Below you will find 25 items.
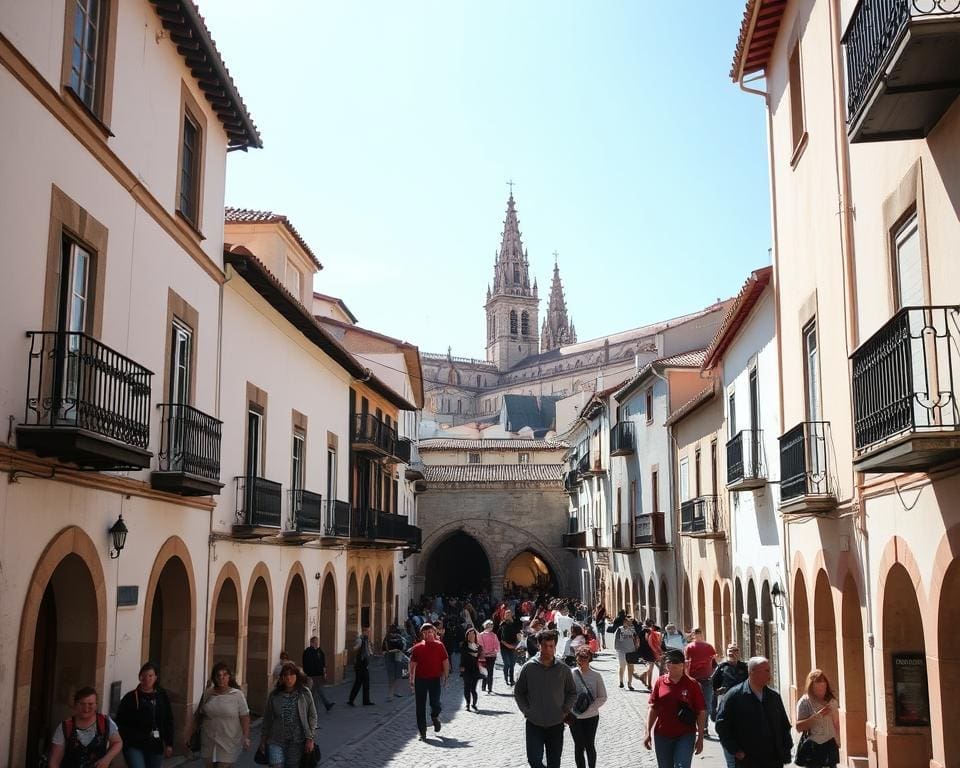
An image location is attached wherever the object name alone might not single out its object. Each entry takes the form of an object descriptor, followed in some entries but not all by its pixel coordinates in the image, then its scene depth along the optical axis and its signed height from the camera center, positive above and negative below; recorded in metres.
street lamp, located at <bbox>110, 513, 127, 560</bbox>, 11.87 +0.43
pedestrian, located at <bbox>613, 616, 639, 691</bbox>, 23.17 -1.26
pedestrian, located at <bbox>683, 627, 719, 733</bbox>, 15.77 -1.12
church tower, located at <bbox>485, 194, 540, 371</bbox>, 154.75 +36.84
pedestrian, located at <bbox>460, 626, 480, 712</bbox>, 19.77 -1.45
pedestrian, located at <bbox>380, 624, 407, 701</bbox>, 23.59 -1.68
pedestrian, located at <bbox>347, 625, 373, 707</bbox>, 20.78 -1.56
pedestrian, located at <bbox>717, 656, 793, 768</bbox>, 8.96 -1.12
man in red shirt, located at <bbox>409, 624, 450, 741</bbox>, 16.36 -1.25
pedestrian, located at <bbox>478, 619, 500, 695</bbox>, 22.41 -1.33
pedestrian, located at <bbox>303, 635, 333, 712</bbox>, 19.23 -1.44
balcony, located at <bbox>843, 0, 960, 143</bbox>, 7.44 +3.48
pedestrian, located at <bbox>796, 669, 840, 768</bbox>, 9.21 -1.17
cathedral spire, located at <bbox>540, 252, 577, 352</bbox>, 156.12 +33.36
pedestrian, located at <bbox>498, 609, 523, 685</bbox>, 23.20 -1.28
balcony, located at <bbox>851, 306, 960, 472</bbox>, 8.09 +1.39
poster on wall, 11.20 -1.07
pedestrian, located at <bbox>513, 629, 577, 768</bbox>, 10.67 -1.10
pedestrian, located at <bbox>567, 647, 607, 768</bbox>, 11.30 -1.30
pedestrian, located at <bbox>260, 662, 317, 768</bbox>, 10.33 -1.31
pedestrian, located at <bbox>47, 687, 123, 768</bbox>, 8.83 -1.24
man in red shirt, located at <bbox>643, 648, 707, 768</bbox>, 10.36 -1.25
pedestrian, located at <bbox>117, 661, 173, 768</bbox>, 10.30 -1.30
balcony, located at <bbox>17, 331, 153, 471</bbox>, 9.48 +1.48
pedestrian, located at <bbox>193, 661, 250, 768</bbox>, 10.52 -1.31
